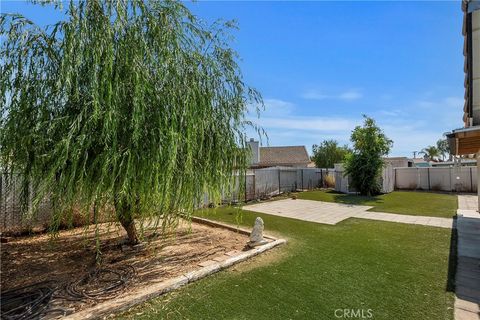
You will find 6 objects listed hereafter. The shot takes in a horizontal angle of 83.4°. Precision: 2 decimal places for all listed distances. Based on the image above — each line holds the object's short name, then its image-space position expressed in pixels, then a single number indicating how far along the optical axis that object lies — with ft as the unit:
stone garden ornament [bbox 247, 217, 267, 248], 17.97
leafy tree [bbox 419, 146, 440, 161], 174.02
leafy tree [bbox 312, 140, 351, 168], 109.91
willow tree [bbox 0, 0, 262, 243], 10.73
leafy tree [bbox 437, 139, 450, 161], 175.73
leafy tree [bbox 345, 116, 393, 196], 50.72
